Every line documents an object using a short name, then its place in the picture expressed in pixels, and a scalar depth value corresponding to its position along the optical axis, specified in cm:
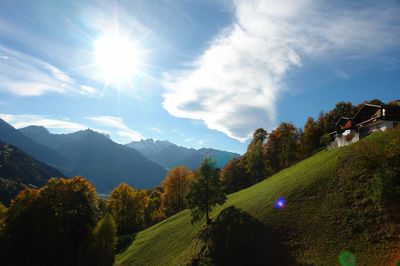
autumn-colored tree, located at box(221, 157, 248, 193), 7062
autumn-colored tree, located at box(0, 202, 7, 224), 4177
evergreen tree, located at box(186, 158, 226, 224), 3183
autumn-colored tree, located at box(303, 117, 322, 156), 6331
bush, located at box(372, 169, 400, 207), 1986
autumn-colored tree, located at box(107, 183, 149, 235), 5788
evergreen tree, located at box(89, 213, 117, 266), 3228
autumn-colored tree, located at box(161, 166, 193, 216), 6269
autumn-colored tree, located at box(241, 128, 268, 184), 6144
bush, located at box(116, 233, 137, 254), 4422
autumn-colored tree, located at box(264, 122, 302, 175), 6075
